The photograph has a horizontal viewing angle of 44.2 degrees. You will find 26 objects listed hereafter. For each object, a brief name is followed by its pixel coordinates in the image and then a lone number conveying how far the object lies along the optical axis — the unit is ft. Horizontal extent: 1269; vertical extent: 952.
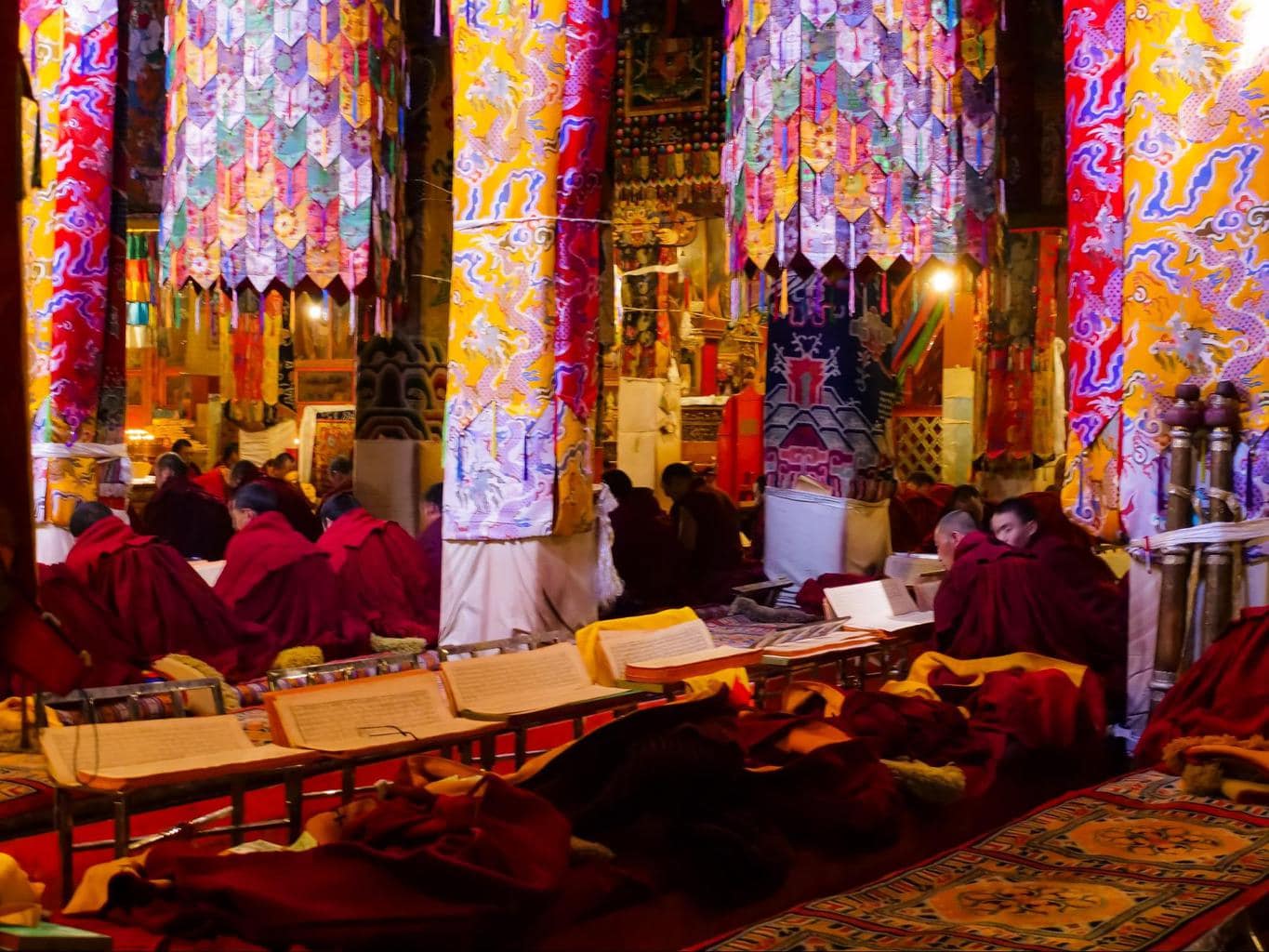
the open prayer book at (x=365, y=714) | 13.33
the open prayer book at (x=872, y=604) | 22.09
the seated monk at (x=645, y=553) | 31.86
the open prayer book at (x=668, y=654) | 17.26
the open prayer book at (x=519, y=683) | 15.07
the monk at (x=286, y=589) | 22.79
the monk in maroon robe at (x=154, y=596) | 20.21
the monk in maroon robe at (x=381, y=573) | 24.59
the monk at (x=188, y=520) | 30.60
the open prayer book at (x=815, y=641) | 18.89
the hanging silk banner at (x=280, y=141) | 23.52
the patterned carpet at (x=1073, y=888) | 10.60
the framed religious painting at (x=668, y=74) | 36.24
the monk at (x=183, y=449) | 44.47
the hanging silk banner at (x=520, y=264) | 22.09
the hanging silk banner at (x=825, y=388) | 29.71
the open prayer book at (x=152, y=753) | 11.73
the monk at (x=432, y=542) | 25.82
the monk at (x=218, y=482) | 37.27
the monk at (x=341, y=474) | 31.73
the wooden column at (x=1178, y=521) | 16.19
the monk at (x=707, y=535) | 33.40
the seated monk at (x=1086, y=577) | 19.54
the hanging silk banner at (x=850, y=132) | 23.15
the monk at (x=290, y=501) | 31.27
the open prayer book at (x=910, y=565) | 27.61
